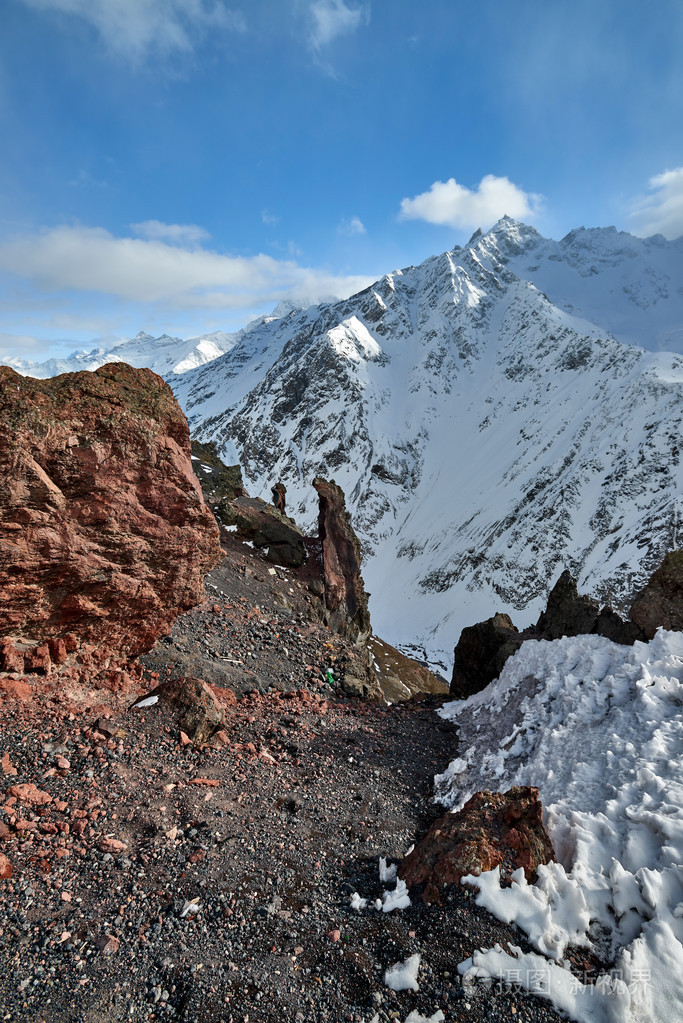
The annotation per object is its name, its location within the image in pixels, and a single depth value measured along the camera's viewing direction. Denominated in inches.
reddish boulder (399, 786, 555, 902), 281.7
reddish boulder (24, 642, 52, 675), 392.5
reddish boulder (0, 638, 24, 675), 375.9
